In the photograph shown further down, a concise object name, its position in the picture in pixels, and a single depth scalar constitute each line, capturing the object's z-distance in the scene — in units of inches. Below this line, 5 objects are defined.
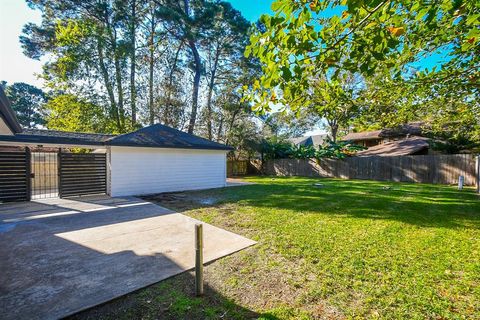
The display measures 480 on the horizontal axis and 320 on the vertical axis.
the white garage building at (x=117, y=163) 320.2
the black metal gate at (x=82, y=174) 347.3
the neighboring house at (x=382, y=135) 812.6
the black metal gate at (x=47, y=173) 434.8
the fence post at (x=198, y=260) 101.0
